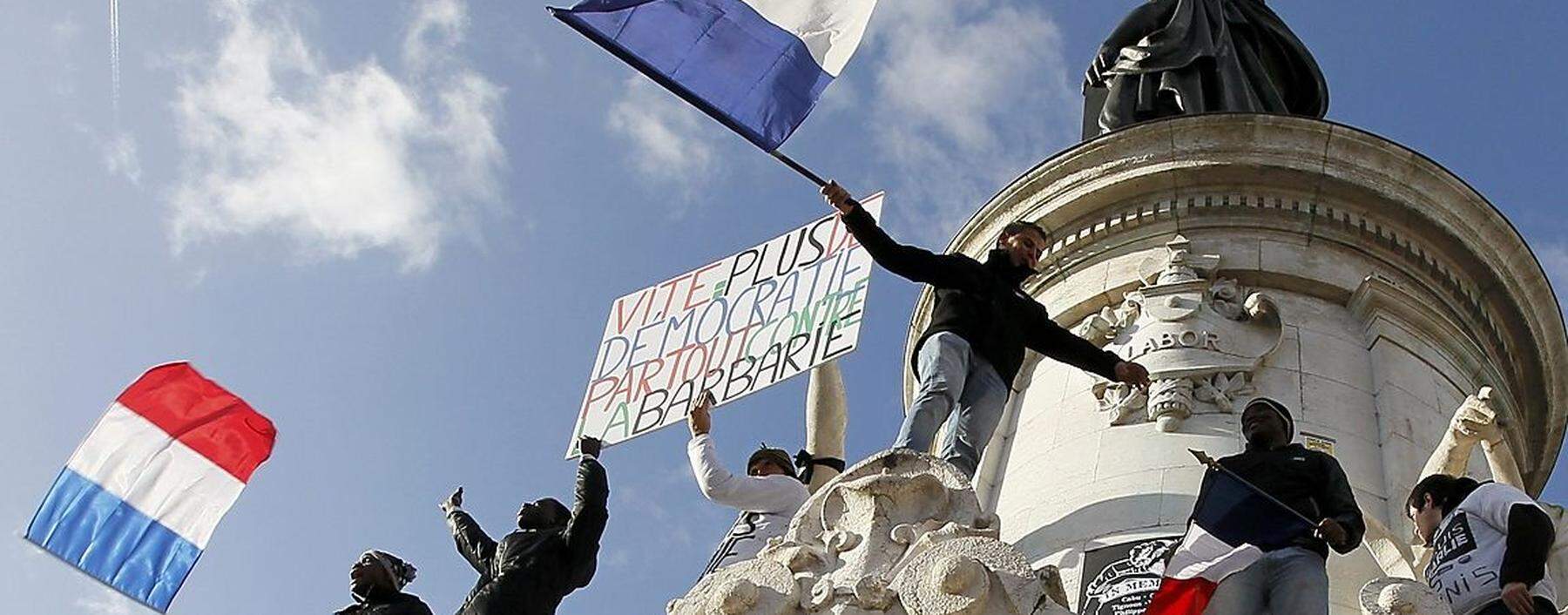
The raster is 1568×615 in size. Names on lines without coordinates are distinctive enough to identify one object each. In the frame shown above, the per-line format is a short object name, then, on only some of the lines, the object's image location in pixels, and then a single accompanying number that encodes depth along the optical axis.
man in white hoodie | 10.35
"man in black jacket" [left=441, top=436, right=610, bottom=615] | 9.74
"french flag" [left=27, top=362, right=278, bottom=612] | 12.71
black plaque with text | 11.44
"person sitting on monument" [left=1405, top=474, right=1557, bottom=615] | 8.48
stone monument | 13.05
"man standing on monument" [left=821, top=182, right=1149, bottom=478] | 10.36
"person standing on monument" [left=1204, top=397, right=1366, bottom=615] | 8.38
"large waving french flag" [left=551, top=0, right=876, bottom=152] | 12.94
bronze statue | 18.23
